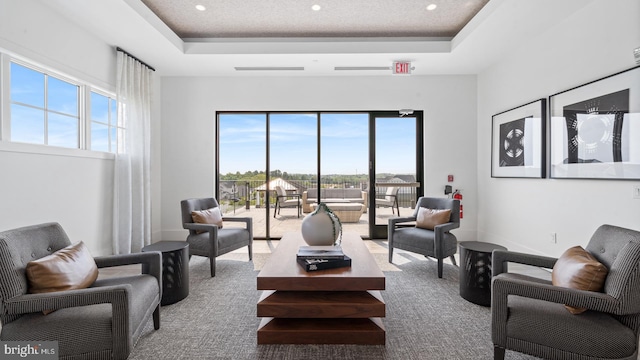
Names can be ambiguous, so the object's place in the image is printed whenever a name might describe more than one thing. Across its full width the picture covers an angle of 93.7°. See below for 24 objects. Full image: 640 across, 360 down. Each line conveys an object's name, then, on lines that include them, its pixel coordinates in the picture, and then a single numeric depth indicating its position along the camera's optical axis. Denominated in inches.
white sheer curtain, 157.6
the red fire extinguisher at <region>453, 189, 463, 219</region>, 195.0
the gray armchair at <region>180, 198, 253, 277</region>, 132.3
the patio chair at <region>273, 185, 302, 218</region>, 219.5
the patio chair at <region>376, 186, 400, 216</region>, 206.5
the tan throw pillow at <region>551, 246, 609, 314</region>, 63.7
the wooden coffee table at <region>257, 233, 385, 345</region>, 77.2
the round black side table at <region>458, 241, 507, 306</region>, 102.3
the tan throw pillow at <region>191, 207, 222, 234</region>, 141.4
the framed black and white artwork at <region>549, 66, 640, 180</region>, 99.0
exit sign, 171.6
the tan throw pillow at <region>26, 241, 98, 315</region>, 63.0
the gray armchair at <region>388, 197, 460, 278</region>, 131.4
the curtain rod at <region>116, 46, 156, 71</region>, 158.3
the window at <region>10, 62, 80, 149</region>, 111.1
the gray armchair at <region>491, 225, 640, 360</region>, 58.6
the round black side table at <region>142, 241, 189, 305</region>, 102.3
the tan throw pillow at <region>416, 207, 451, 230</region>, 142.8
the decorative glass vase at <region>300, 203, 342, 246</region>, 106.1
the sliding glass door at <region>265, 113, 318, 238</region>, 206.5
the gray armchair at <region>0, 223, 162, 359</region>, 58.6
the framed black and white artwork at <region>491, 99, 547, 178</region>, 141.8
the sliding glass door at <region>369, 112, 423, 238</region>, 204.4
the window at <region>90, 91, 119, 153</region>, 149.5
